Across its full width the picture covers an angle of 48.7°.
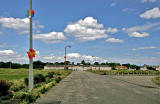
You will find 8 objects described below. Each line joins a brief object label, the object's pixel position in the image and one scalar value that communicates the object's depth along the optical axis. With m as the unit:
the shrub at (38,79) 20.14
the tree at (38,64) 176.04
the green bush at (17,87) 13.87
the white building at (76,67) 172.27
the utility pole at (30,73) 12.01
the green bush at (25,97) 8.66
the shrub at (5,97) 9.50
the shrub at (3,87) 10.89
